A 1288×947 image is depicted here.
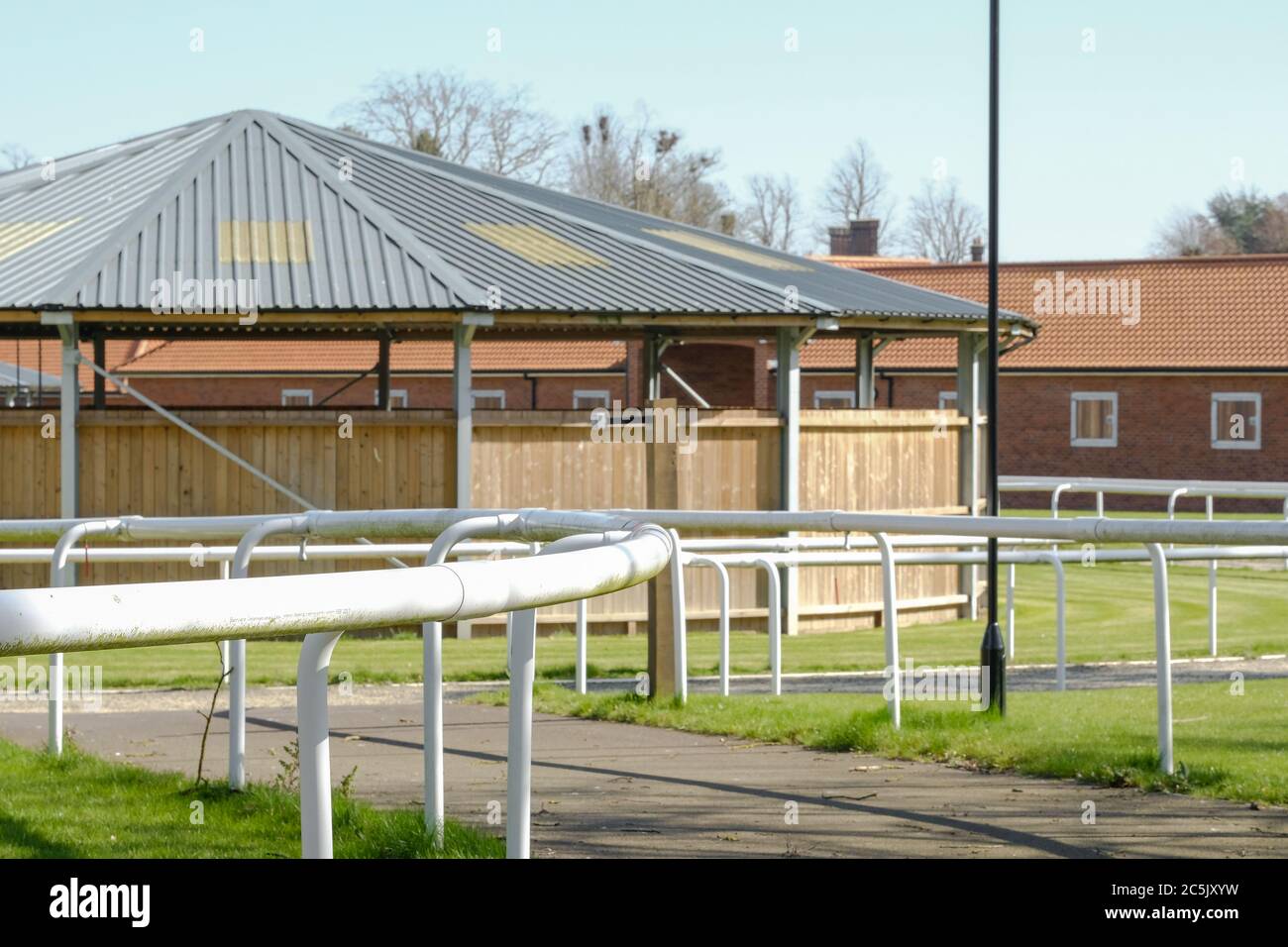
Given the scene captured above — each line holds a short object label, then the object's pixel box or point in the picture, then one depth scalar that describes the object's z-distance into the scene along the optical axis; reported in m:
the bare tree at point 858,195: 92.00
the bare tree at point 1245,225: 87.05
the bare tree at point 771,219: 90.75
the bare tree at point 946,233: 94.19
